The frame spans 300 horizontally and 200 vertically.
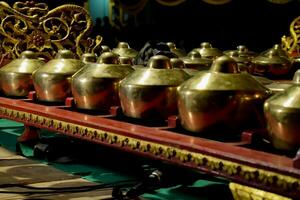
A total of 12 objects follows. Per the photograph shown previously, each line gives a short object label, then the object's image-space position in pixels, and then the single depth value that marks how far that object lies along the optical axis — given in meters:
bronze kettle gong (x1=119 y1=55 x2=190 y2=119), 1.47
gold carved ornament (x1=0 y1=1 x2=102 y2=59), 2.59
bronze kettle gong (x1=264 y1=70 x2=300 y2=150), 1.11
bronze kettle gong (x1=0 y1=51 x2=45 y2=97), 2.05
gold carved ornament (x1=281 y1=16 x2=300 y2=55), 3.73
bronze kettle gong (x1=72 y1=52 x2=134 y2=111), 1.66
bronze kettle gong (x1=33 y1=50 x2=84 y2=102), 1.86
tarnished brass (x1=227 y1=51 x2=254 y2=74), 2.47
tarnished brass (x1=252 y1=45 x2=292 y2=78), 2.68
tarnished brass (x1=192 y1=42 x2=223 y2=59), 2.71
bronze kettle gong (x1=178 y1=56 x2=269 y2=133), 1.29
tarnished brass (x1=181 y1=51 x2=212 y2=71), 2.25
